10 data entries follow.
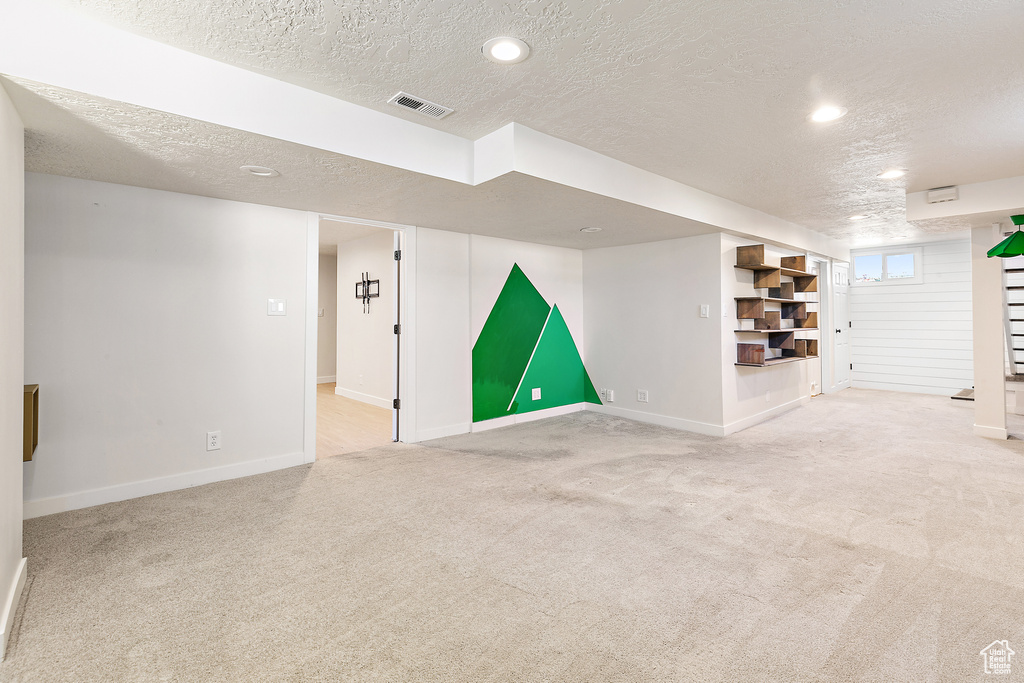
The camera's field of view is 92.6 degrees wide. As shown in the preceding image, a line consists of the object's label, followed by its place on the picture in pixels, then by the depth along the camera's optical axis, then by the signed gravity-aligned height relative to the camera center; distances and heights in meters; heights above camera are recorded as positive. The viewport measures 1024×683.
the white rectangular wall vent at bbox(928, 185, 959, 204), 4.25 +1.29
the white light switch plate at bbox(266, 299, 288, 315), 3.78 +0.31
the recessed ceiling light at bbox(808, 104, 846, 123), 2.73 +1.31
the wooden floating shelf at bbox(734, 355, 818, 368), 5.09 -0.20
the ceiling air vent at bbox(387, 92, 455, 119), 2.63 +1.33
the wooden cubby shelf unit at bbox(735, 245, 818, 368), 5.16 +0.39
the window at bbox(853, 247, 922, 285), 7.44 +1.20
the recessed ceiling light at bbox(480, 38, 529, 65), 2.09 +1.30
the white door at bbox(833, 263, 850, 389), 7.70 +0.32
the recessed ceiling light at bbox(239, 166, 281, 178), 2.91 +1.07
